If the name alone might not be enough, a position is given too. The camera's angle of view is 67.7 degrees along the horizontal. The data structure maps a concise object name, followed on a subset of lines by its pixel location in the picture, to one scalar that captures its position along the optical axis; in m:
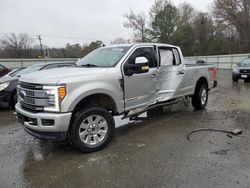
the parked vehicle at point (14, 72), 6.97
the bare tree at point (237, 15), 30.43
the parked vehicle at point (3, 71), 9.07
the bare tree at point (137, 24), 42.57
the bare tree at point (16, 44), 40.55
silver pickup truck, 3.03
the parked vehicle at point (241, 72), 11.18
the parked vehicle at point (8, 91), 5.92
